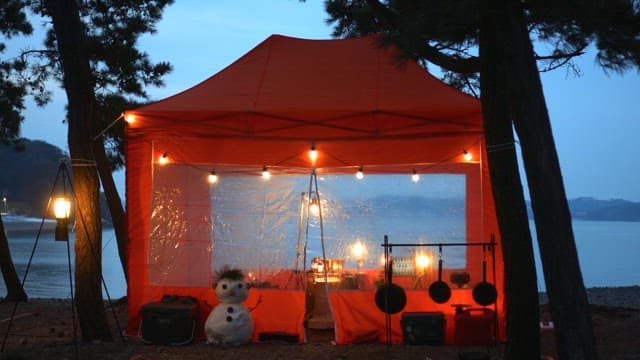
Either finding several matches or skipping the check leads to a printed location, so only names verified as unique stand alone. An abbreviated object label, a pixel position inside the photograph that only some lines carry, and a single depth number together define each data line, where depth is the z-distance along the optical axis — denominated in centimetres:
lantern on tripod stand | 588
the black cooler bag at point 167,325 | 636
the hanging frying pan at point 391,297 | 600
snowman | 625
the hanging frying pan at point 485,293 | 622
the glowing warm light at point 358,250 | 699
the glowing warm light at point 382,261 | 689
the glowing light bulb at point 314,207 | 709
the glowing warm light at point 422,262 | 677
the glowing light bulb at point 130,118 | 663
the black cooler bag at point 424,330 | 633
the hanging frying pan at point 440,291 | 630
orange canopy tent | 659
